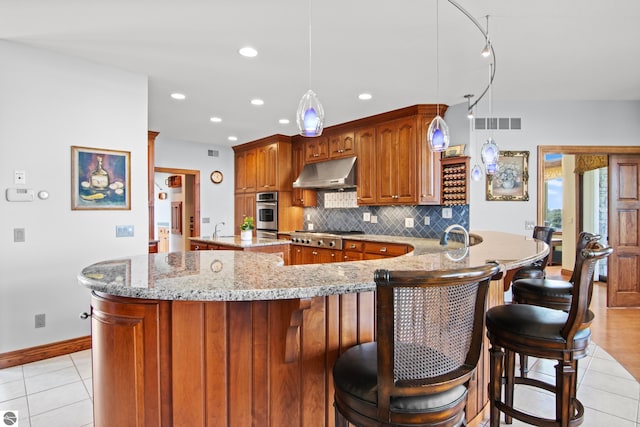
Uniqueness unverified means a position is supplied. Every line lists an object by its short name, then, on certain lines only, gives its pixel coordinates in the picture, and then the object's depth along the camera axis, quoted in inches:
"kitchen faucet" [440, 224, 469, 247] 119.7
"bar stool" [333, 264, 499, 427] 39.6
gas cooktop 199.2
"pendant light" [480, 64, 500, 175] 132.4
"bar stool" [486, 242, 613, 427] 61.5
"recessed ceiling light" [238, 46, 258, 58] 118.9
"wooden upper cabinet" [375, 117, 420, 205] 181.2
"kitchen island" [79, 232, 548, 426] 54.6
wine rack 175.2
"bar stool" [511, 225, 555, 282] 119.6
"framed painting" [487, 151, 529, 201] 177.6
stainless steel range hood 208.8
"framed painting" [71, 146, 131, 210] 128.3
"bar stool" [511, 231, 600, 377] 94.6
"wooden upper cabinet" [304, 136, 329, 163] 231.0
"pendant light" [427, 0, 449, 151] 108.0
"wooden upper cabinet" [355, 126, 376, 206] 200.7
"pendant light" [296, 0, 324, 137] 84.4
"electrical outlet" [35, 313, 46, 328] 121.0
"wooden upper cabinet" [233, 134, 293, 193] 252.2
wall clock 279.6
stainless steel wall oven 254.5
